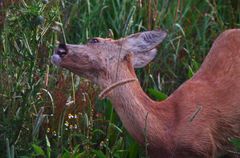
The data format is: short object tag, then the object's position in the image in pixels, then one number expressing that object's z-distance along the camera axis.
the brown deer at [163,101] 11.89
